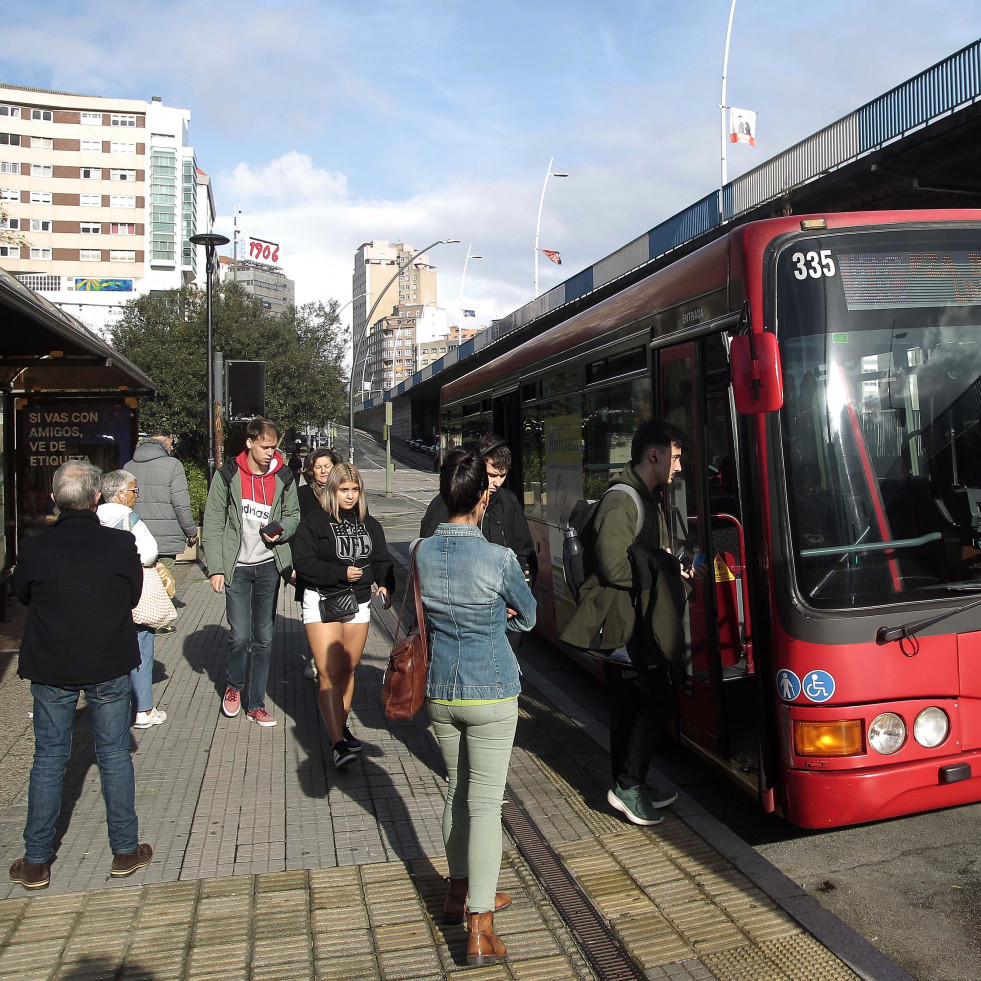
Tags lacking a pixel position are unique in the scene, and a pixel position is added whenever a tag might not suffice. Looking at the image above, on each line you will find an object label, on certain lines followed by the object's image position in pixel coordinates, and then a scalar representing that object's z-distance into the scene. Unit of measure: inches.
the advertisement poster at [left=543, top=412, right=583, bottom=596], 272.5
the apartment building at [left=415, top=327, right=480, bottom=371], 6314.0
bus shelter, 380.5
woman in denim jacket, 126.1
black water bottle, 176.6
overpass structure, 628.7
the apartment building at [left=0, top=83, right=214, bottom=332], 3341.5
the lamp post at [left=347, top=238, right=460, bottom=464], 1290.6
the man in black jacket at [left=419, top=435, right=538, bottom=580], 215.6
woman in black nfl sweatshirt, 204.8
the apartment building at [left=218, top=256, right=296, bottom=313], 6205.7
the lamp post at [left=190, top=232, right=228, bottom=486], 580.6
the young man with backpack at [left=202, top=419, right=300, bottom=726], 231.9
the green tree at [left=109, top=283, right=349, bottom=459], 1065.5
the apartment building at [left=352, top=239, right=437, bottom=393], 7421.3
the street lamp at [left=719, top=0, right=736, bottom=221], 1162.0
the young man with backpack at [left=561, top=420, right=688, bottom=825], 167.9
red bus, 146.1
